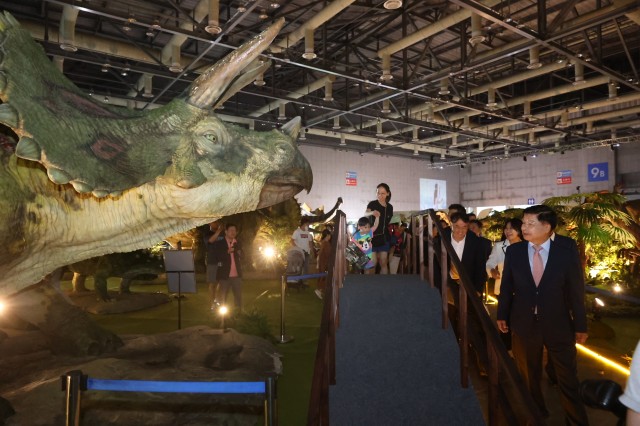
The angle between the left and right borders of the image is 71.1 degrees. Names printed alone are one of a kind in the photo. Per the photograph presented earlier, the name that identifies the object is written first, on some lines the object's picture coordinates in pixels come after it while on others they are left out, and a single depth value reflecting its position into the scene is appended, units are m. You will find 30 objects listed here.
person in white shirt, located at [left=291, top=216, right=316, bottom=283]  12.70
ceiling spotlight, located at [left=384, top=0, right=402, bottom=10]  7.39
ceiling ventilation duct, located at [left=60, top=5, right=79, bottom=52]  8.46
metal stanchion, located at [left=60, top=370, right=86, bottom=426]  2.35
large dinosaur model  1.60
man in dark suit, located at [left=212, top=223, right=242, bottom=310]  7.34
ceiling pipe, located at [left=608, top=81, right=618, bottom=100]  13.24
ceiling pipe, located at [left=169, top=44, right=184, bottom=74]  10.51
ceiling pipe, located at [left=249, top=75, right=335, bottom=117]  13.65
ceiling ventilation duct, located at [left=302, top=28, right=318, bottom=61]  9.48
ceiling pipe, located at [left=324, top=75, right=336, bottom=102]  13.25
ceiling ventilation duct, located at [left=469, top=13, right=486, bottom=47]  8.71
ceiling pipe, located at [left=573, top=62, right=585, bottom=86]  11.85
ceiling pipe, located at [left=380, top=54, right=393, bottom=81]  11.41
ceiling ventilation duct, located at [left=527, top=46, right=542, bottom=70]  10.77
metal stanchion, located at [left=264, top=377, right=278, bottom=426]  2.25
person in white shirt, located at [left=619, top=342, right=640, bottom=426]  1.40
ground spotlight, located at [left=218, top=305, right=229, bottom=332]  6.34
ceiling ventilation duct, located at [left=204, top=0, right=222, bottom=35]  7.89
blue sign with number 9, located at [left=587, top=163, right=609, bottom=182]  22.64
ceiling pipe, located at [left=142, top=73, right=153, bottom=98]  12.61
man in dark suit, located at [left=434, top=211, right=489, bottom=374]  4.95
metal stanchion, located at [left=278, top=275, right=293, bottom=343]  6.60
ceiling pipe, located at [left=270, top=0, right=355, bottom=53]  8.56
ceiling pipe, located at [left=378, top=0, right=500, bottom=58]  9.13
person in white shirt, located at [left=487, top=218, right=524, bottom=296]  5.30
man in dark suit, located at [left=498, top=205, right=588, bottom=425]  3.24
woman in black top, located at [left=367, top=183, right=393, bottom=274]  6.62
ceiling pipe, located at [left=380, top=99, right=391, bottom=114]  15.30
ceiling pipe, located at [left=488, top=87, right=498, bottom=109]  14.42
